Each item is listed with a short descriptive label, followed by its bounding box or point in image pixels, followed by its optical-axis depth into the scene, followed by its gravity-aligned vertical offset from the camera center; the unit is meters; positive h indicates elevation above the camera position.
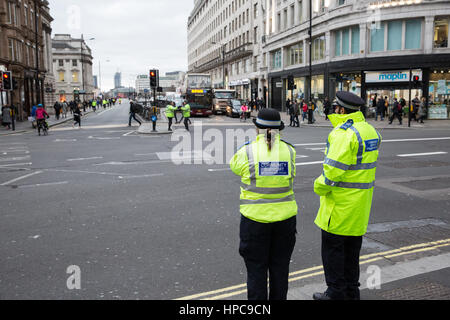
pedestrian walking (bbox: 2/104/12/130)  27.04 -0.08
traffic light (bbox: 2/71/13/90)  27.16 +2.36
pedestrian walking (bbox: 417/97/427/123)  28.03 -0.12
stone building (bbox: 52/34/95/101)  113.06 +13.00
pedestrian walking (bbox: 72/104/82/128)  28.22 +0.05
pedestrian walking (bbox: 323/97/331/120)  30.68 +0.34
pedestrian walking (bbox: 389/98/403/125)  27.09 -0.16
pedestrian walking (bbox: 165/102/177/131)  24.20 +0.02
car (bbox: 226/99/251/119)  41.66 +0.33
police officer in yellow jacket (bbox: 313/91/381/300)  3.67 -0.77
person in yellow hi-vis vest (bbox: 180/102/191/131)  24.20 +0.00
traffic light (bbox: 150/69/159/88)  24.71 +2.14
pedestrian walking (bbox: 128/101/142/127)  28.58 +0.27
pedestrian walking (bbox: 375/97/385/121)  30.40 +0.18
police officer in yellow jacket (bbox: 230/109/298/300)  3.44 -0.84
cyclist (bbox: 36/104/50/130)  22.50 -0.16
